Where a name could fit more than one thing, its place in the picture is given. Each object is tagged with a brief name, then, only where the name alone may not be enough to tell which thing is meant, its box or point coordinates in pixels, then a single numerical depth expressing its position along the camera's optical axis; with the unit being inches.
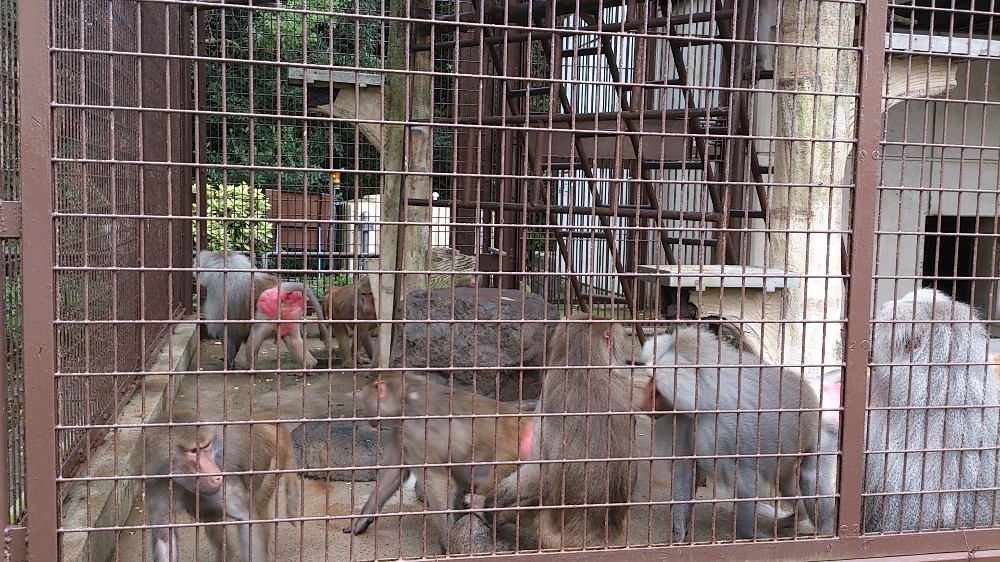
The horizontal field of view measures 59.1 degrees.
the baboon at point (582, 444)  158.6
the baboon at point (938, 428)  150.3
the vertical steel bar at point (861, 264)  135.8
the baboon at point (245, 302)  314.7
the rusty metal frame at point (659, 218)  109.5
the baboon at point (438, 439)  170.6
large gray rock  260.2
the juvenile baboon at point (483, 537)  165.9
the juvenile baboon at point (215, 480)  130.3
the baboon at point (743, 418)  165.8
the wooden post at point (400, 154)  288.4
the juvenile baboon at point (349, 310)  326.0
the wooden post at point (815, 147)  181.0
